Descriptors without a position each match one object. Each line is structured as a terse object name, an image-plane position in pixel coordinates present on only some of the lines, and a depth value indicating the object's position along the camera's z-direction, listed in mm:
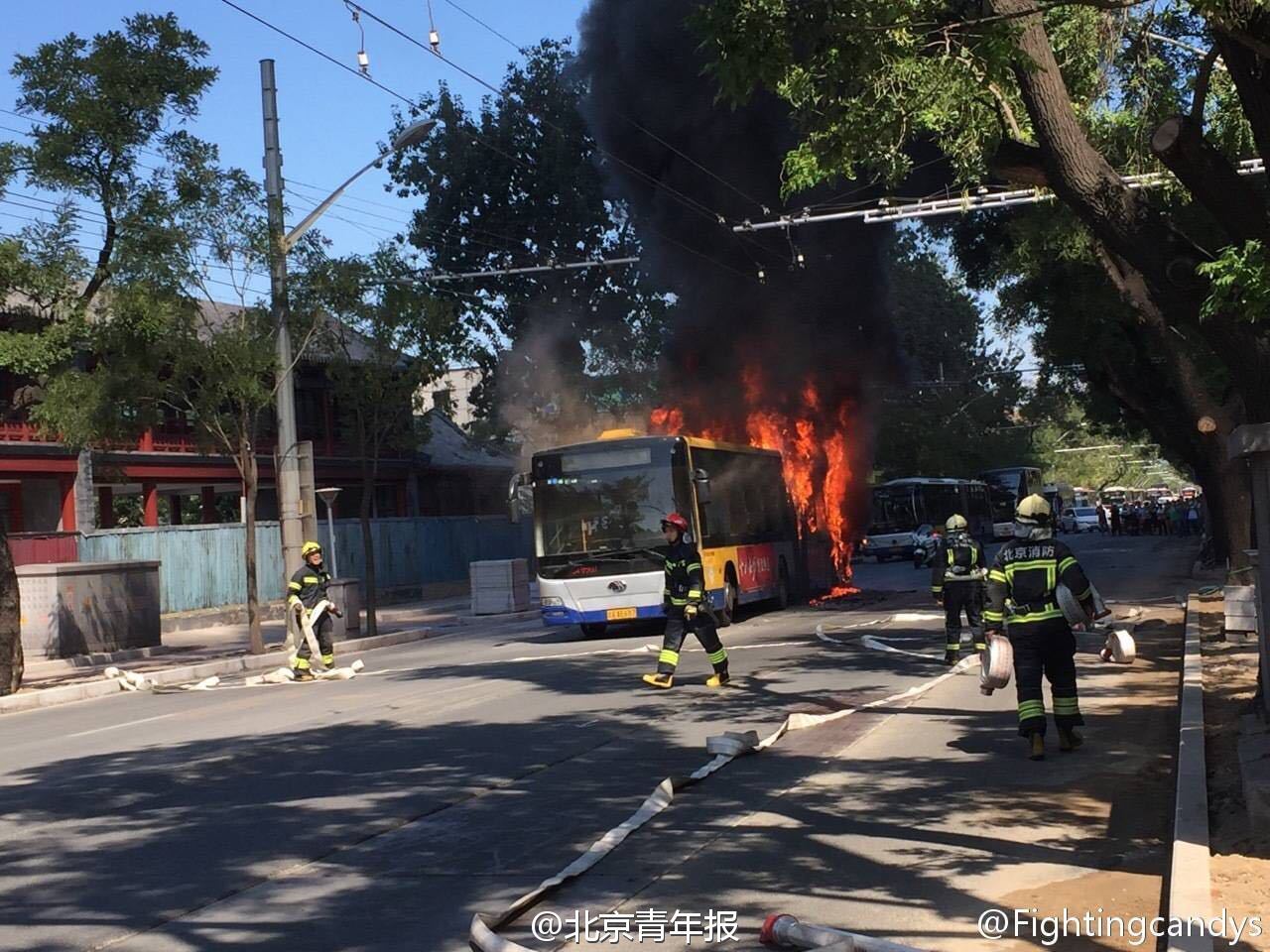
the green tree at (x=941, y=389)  61938
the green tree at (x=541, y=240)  46156
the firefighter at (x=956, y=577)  14773
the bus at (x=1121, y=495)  118938
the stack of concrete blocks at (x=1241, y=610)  14352
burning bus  21094
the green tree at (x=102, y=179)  19406
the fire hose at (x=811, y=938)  5033
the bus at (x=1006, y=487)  64812
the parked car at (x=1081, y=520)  81500
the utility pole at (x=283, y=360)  22812
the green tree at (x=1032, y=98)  8344
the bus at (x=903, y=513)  53344
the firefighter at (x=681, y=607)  13633
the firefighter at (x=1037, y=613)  9094
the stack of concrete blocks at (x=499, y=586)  33031
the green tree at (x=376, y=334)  23762
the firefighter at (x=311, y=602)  17188
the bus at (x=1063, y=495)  79250
